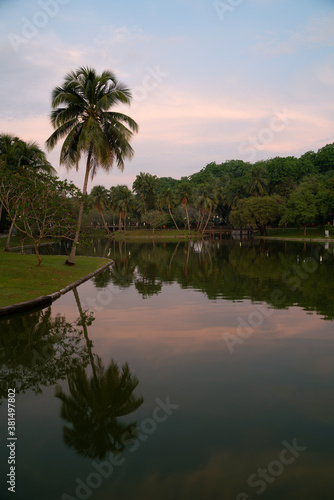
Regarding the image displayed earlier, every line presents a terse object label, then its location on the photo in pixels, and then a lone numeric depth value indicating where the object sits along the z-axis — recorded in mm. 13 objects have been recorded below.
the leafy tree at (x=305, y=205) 72750
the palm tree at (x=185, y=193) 98938
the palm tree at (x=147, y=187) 113312
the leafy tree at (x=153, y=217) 104125
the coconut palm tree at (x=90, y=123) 25719
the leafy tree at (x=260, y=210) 81375
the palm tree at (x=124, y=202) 101125
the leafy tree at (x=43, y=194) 24062
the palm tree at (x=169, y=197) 103500
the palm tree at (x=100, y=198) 104062
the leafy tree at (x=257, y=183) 92000
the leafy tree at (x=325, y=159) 102544
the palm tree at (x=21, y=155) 43438
